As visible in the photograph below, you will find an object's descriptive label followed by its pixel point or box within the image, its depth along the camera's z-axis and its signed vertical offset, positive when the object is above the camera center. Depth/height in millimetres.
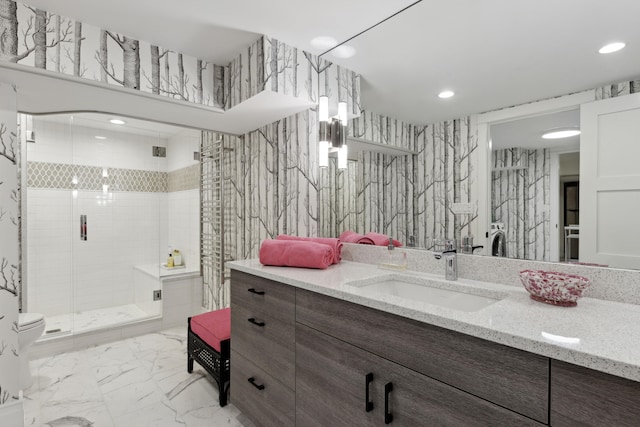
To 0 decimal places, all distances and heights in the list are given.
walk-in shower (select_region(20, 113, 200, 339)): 3219 -69
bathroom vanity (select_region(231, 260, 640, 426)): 659 -407
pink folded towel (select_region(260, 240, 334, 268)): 1633 -234
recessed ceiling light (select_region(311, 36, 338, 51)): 1851 +1007
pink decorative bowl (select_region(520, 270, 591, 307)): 955 -240
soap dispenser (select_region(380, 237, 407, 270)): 1641 -264
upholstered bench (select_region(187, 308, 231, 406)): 1955 -903
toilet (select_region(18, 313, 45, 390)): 2146 -894
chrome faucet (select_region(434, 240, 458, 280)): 1381 -237
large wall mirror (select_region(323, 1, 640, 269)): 1122 +402
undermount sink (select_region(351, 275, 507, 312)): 1208 -350
